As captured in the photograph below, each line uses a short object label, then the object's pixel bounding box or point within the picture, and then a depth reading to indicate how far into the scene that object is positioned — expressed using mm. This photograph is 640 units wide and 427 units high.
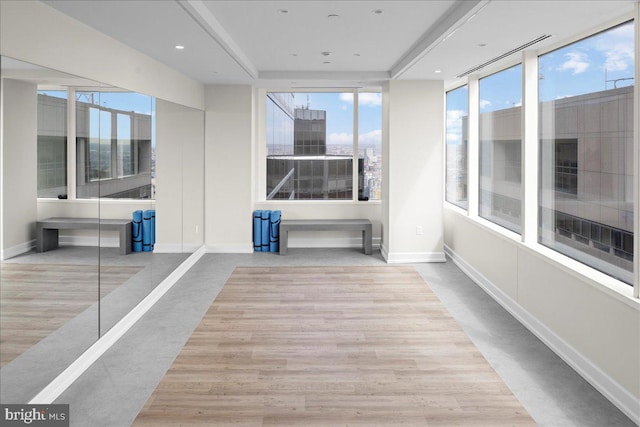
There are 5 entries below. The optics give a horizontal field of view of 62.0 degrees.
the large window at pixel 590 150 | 3576
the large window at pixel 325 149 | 8555
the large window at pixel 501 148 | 5395
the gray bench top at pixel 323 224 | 7834
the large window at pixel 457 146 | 7184
